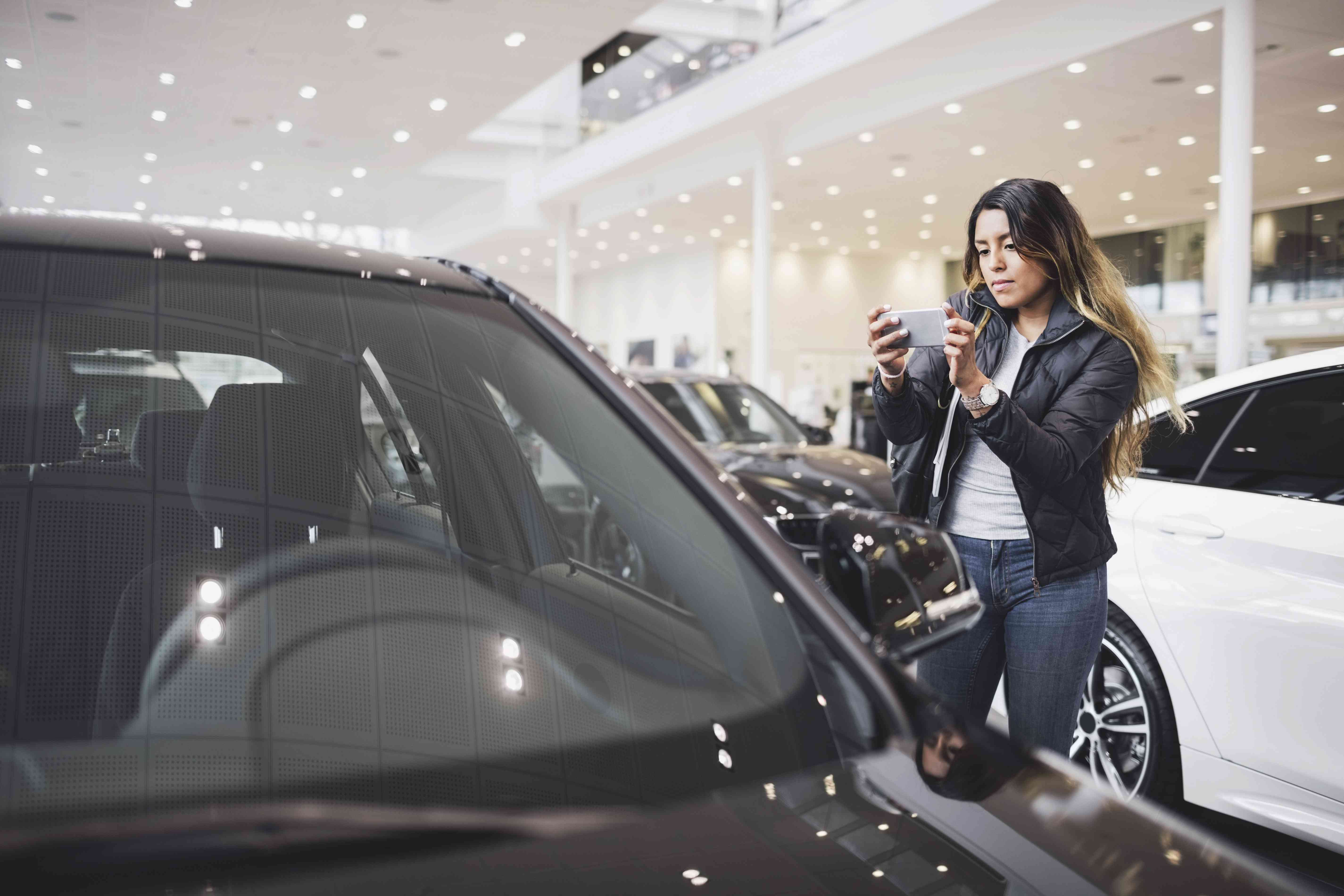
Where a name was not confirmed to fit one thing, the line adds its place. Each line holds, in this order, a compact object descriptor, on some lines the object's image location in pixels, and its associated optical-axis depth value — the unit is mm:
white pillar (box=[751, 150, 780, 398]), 13906
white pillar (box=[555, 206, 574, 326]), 20109
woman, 1891
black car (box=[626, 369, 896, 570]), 4867
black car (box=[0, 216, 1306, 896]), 834
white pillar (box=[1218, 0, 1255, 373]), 8055
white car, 2354
